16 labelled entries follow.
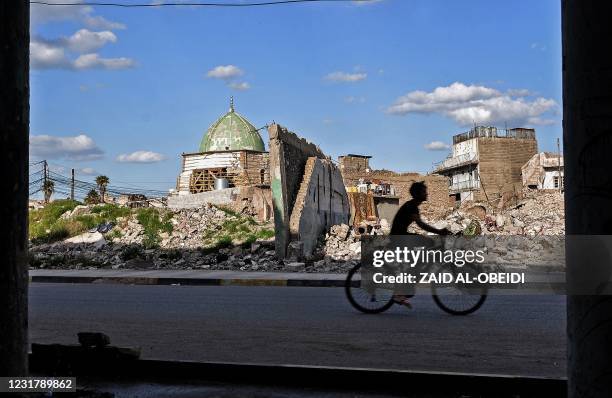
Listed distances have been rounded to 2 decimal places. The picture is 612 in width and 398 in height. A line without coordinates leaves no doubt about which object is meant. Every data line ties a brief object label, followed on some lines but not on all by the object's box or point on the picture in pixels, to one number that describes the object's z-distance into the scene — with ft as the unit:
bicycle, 32.17
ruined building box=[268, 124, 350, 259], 73.82
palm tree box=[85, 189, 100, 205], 208.59
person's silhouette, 32.61
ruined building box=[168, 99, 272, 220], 160.35
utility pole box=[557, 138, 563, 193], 197.80
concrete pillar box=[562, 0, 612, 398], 9.86
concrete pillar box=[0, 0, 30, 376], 12.64
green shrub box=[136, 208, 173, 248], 94.79
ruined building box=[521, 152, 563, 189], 207.82
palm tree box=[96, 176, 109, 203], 223.92
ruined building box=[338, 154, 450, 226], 163.32
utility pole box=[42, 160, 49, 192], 204.97
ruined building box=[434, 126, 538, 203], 226.79
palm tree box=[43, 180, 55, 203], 215.31
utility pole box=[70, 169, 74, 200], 222.28
